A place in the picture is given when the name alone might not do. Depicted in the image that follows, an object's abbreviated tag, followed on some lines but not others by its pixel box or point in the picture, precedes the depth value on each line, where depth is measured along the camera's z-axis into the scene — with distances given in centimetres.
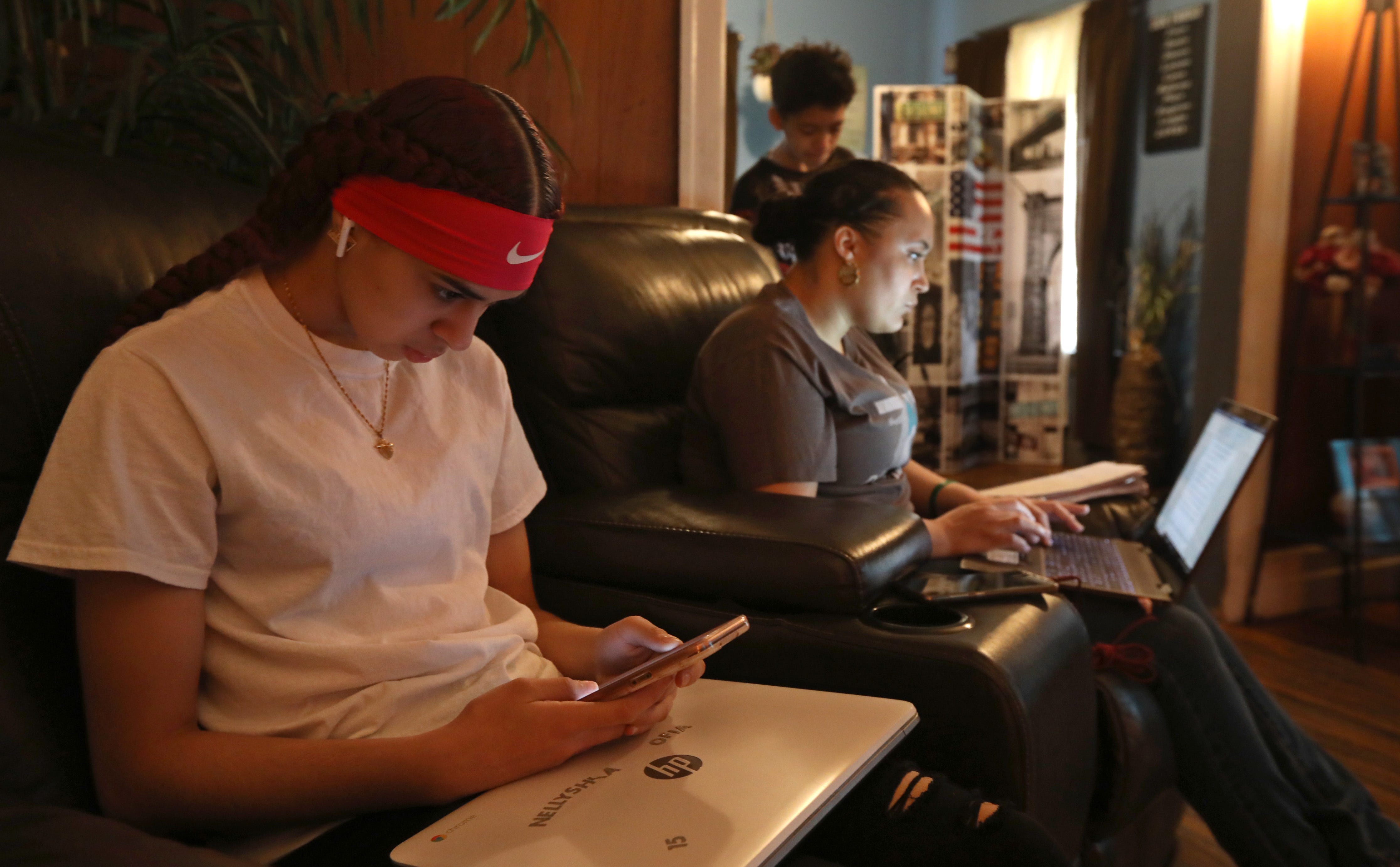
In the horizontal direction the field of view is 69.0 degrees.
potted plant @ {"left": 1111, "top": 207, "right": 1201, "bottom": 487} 397
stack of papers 177
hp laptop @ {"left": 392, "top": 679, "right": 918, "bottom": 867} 67
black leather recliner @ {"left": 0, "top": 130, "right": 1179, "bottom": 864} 81
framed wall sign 401
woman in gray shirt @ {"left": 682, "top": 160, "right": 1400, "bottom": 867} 135
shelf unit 276
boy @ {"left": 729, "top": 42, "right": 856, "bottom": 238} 291
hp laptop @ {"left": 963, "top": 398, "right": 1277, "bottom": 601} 146
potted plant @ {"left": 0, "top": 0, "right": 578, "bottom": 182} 118
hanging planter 463
